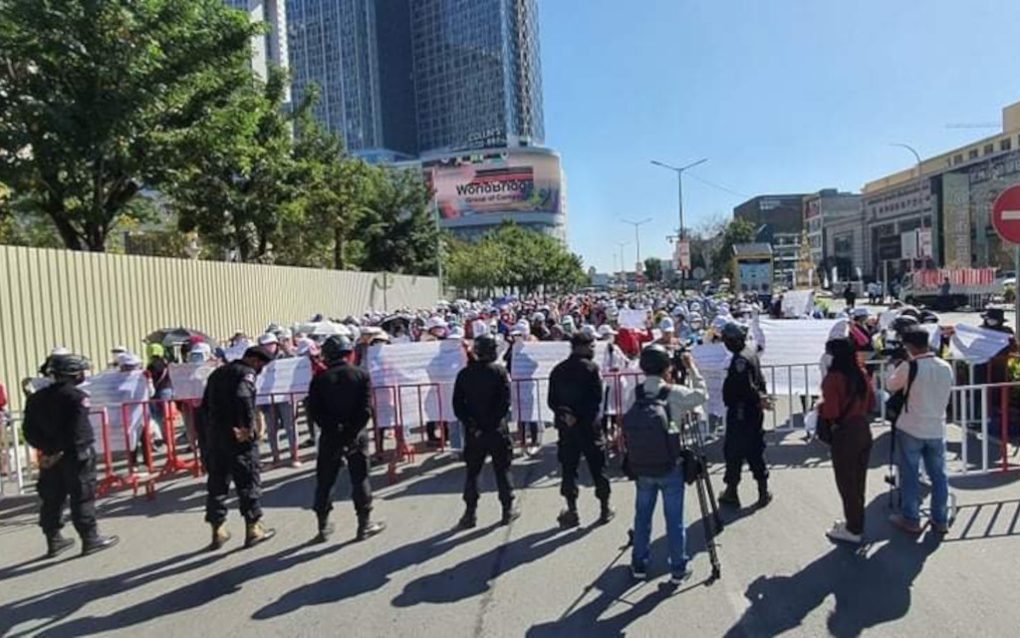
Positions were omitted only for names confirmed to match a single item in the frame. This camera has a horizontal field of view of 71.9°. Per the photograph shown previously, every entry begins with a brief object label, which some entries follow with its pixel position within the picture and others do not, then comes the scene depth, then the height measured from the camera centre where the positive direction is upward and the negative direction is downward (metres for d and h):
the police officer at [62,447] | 6.00 -1.09
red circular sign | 7.53 +0.64
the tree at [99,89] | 12.43 +4.33
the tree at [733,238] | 77.52 +5.55
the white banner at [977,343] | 7.98 -0.80
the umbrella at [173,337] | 13.42 -0.42
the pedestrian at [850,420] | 5.41 -1.07
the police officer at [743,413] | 6.42 -1.16
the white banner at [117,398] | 8.60 -0.99
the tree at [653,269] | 147.88 +4.85
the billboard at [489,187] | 142.25 +22.86
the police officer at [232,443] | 6.03 -1.13
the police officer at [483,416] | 6.24 -1.04
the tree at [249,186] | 17.75 +3.74
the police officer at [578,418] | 6.13 -1.08
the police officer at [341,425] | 6.04 -1.03
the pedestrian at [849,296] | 27.92 -0.58
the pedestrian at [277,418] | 9.25 -1.47
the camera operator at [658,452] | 4.79 -1.09
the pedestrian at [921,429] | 5.50 -1.19
